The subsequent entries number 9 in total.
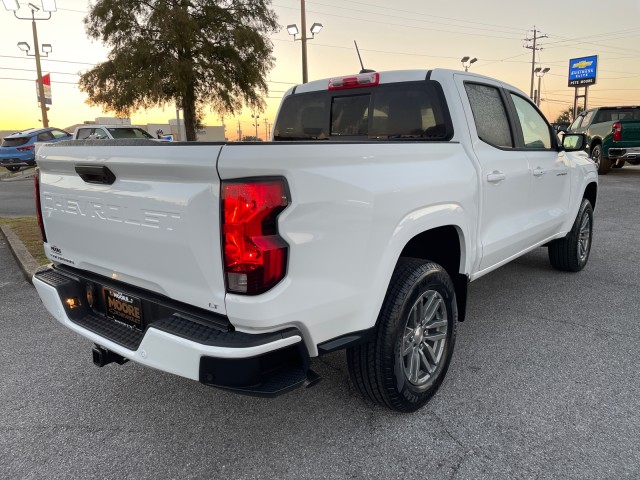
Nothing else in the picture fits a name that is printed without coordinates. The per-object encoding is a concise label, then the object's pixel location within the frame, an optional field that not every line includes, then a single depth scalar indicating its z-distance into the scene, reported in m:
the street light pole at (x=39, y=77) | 24.83
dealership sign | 45.88
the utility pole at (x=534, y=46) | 62.16
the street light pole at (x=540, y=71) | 60.00
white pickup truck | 1.87
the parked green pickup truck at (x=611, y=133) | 14.11
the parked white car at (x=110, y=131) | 17.52
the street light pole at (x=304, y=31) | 20.22
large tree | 22.89
